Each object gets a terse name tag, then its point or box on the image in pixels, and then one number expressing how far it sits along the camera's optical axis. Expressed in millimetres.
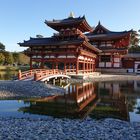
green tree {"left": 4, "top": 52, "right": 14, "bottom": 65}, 50334
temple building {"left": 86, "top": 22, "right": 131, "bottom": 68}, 32573
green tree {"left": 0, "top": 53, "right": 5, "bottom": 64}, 46295
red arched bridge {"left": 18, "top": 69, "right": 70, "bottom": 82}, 16882
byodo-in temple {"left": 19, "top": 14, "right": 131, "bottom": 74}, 23877
